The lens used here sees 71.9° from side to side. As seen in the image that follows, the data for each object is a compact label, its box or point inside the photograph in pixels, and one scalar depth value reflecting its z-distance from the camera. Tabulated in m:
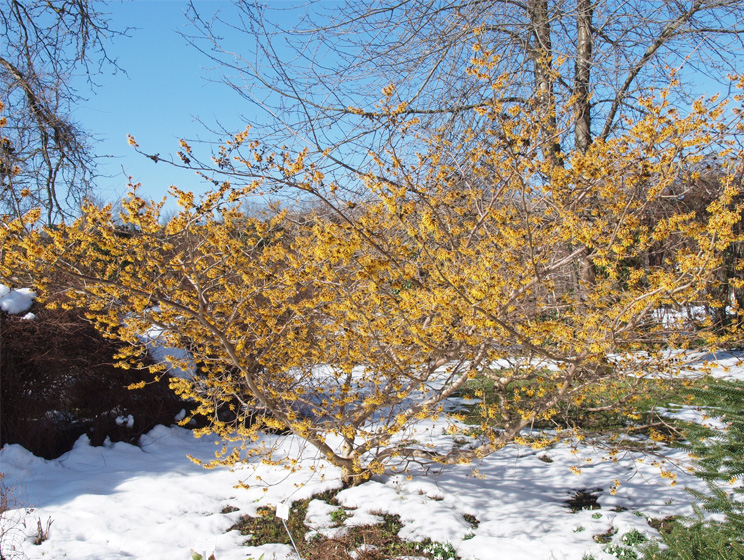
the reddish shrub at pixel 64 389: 5.10
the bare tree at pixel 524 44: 5.43
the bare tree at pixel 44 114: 5.64
